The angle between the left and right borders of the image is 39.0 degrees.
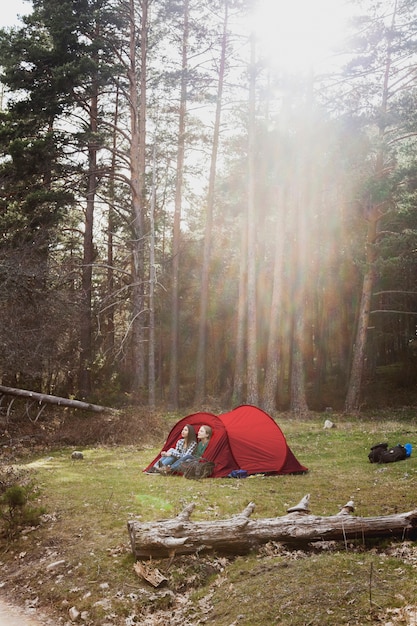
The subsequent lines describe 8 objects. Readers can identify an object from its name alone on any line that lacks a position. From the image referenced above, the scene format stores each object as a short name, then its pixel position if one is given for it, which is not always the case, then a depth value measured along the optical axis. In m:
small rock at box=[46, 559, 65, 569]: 7.16
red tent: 11.54
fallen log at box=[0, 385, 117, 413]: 17.59
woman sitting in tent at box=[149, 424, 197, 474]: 11.64
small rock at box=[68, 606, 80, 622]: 6.05
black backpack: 11.74
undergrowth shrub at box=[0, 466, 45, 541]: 8.36
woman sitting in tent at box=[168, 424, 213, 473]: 11.47
